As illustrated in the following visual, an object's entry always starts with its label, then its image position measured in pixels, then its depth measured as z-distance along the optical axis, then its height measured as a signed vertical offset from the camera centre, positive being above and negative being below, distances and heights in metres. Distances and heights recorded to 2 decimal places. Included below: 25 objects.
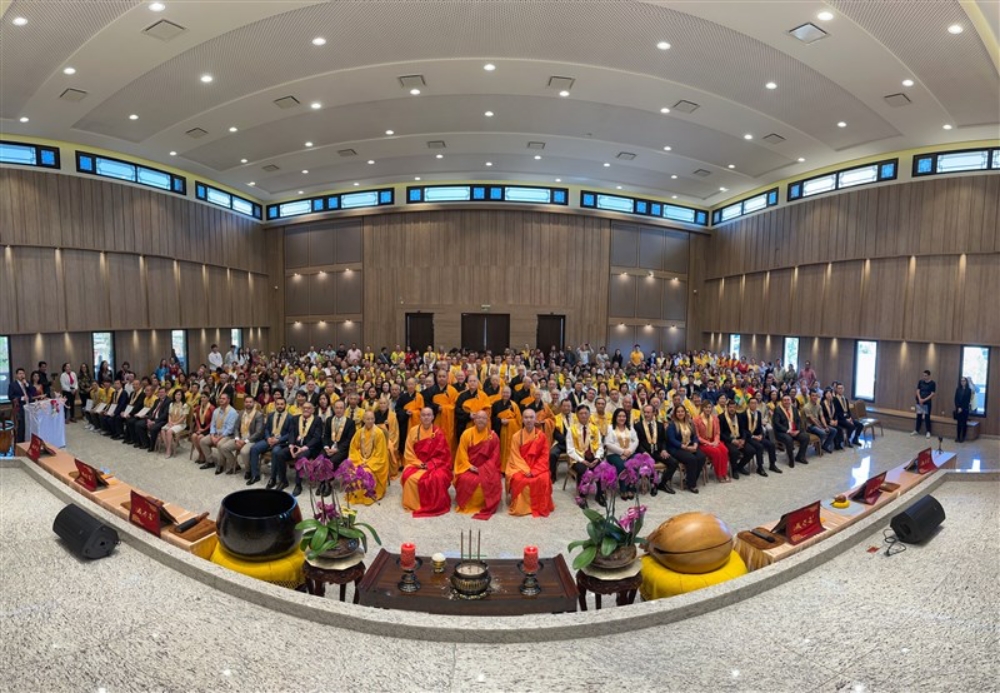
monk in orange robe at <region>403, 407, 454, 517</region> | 6.20 -1.96
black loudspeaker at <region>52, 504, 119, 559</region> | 3.35 -1.51
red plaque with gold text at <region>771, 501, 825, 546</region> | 3.47 -1.46
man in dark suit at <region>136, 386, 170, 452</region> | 9.20 -1.99
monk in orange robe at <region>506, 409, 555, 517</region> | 6.20 -1.97
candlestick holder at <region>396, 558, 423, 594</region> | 3.17 -1.71
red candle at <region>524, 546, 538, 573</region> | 3.22 -1.58
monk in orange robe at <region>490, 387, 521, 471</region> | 7.94 -1.63
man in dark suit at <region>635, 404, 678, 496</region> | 7.30 -1.85
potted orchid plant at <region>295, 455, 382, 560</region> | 3.19 -1.43
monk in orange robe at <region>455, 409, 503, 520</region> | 6.26 -1.96
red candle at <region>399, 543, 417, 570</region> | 3.27 -1.58
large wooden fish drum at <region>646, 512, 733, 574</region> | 3.12 -1.43
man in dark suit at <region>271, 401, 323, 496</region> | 7.14 -1.84
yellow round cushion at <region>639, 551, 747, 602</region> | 3.10 -1.65
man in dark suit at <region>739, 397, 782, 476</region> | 8.13 -1.85
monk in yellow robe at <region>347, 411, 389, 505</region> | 6.83 -1.87
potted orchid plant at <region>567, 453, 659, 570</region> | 3.15 -1.43
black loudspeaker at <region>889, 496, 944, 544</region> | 3.67 -1.51
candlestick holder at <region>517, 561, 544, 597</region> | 3.14 -1.71
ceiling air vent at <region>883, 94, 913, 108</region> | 9.84 +4.39
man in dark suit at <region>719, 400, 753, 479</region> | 7.89 -1.94
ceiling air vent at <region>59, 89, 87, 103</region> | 10.11 +4.51
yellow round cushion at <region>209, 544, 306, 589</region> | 3.22 -1.64
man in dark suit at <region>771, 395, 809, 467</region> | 8.68 -1.97
